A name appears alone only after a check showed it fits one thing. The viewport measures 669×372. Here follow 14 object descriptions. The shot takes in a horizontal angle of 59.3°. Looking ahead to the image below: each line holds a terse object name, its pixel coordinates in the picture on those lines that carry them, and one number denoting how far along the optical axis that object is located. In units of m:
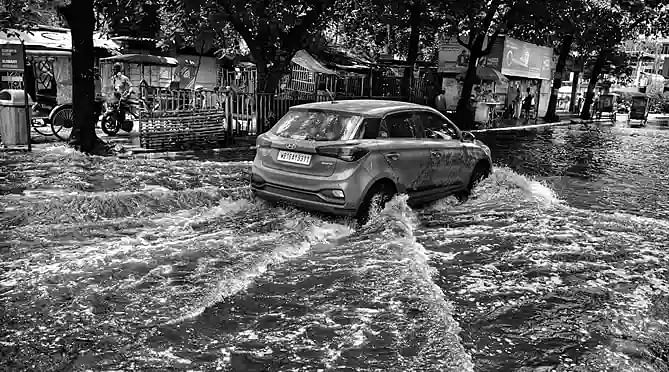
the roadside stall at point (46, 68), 19.31
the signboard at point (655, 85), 65.69
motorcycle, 15.98
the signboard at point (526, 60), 27.77
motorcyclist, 17.19
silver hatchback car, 7.14
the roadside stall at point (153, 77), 13.82
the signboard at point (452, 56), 27.33
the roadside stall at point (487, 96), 26.39
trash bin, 12.68
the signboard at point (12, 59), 12.56
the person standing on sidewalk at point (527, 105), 33.09
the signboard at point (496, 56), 27.12
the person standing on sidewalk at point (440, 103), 24.97
